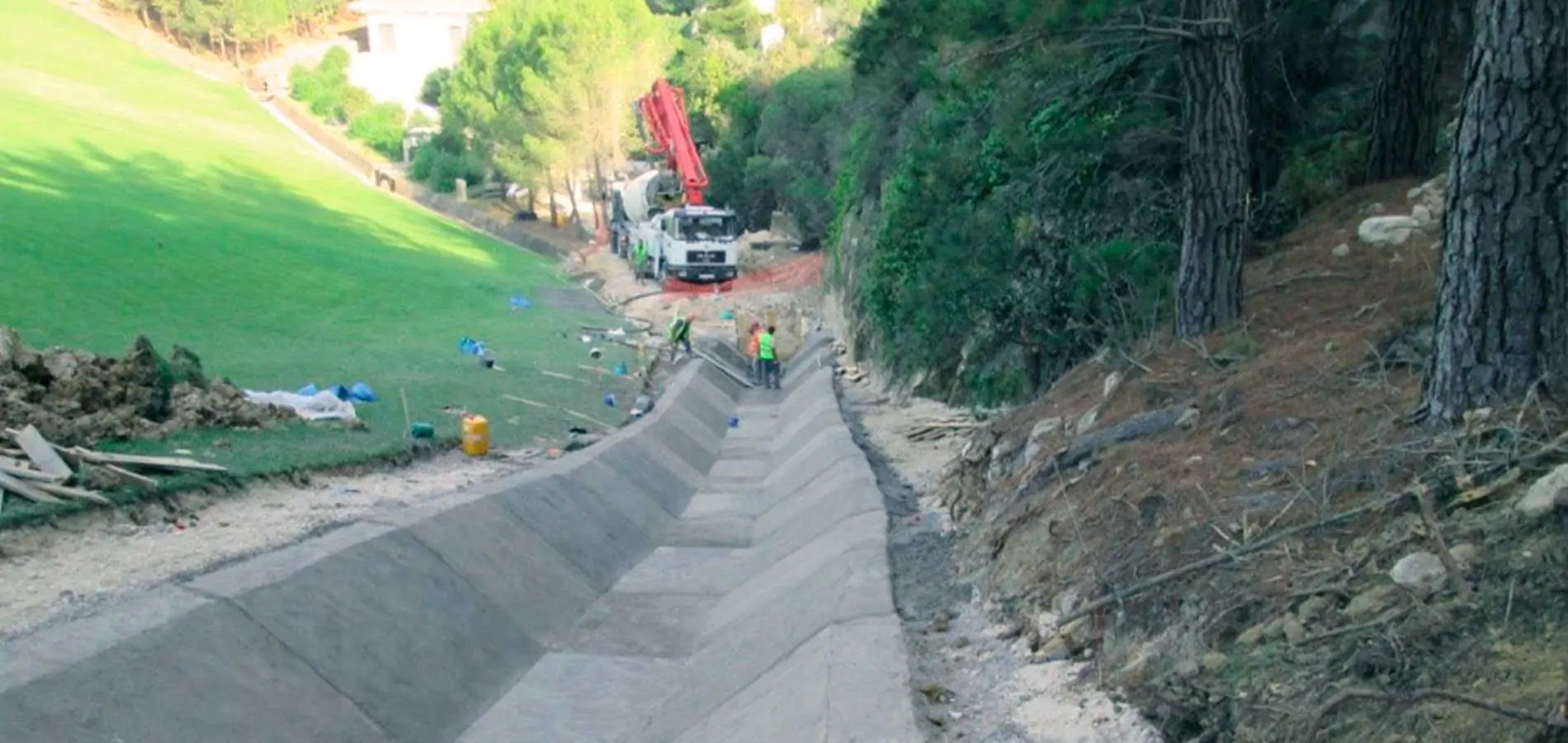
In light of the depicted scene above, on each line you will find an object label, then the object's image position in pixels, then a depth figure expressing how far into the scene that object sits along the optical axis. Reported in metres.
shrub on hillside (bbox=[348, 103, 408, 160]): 87.81
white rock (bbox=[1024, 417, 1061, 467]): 12.53
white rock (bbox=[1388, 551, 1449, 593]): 6.39
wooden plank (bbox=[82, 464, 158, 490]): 12.59
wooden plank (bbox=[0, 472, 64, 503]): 11.69
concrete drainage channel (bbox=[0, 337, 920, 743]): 8.18
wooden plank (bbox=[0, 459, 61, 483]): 11.95
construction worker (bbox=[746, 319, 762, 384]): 33.24
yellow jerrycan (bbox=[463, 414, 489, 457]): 17.97
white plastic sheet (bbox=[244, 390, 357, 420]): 17.98
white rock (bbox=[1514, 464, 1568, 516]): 6.30
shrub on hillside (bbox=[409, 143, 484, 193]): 76.62
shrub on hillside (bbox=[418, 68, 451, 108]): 100.06
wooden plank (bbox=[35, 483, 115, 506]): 11.91
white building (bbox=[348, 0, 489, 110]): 101.25
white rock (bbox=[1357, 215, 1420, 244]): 13.64
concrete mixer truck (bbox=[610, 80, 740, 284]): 45.03
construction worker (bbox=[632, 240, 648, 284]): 49.25
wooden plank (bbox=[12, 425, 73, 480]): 12.31
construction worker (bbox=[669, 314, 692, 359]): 32.22
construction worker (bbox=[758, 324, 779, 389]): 32.25
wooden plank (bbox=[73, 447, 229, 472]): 12.90
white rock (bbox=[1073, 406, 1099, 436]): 11.96
